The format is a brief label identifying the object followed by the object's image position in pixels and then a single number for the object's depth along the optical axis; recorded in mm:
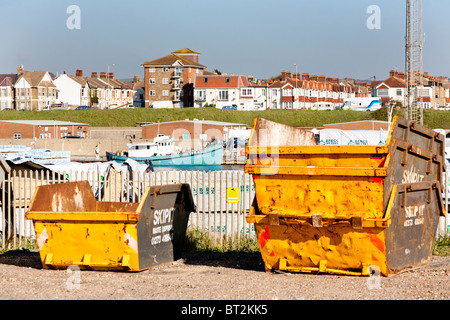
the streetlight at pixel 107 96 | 136925
